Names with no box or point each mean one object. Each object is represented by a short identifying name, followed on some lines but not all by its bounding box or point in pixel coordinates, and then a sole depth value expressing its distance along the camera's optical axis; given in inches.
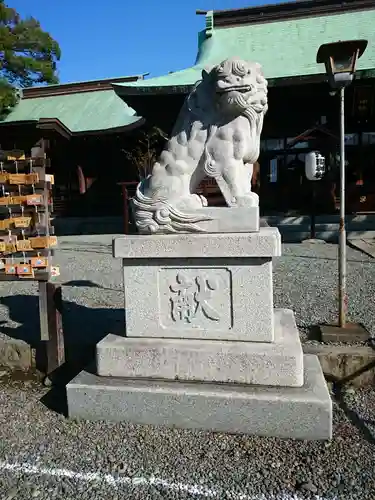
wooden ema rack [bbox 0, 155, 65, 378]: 128.1
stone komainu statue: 101.0
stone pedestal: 92.2
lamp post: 132.5
